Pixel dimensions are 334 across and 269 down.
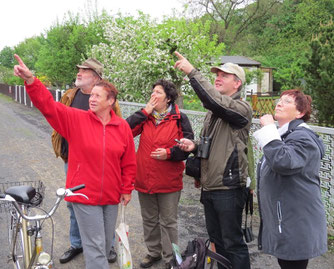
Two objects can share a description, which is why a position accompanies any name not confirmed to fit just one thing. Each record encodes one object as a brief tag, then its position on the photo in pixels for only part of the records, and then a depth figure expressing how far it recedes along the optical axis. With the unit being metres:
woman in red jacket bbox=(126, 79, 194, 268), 3.44
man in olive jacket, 2.79
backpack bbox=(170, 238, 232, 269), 2.84
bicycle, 2.50
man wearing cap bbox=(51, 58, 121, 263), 3.66
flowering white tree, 8.09
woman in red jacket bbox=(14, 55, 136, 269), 2.79
